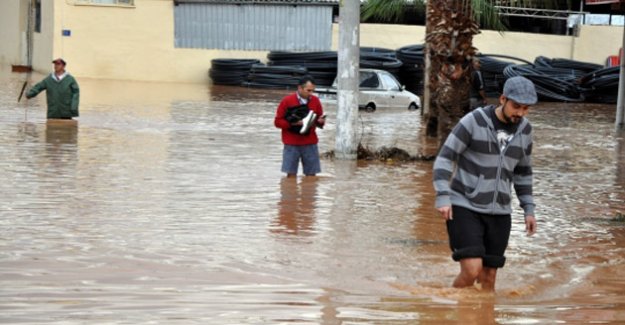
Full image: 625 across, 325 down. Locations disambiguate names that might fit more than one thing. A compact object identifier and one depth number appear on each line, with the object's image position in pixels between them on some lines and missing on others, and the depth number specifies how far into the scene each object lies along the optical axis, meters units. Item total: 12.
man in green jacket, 20.95
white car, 31.00
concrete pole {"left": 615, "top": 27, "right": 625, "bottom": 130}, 26.30
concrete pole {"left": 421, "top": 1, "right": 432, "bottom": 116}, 23.15
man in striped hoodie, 7.69
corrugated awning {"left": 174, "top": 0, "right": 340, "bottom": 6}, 41.97
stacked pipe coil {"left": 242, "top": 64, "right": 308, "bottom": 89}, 39.00
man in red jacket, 14.45
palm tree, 17.94
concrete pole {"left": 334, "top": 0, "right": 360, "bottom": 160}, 17.70
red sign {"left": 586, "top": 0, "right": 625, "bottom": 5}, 23.41
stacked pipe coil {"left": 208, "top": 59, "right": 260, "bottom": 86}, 40.75
